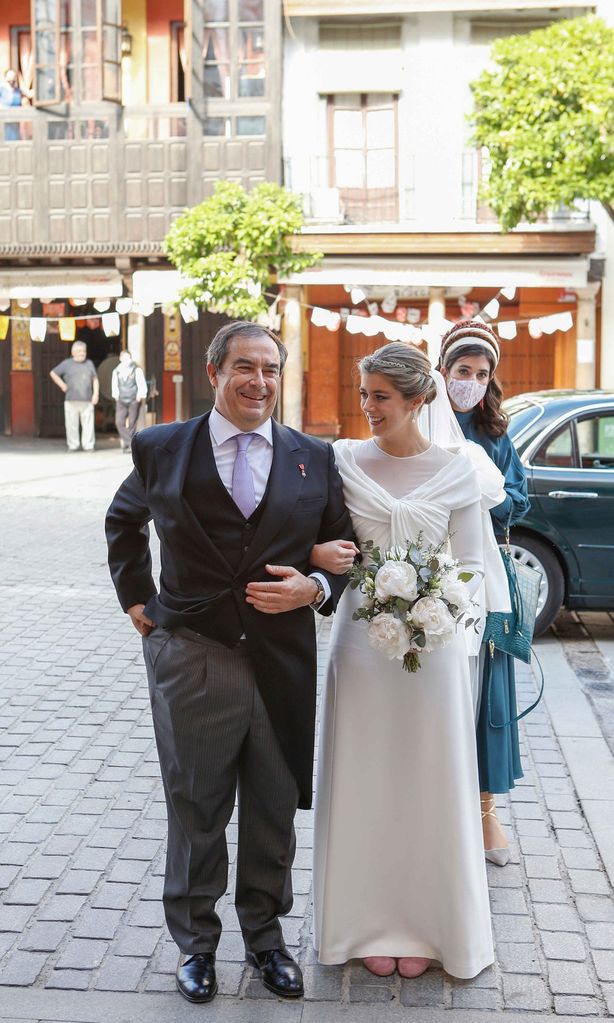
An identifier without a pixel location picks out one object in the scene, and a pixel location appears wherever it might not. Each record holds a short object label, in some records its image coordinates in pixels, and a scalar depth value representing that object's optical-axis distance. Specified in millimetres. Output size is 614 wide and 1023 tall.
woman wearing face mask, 4629
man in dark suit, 3555
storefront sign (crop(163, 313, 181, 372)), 25875
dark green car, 8625
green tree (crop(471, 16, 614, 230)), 17047
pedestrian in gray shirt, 22688
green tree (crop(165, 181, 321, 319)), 20547
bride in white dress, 3750
